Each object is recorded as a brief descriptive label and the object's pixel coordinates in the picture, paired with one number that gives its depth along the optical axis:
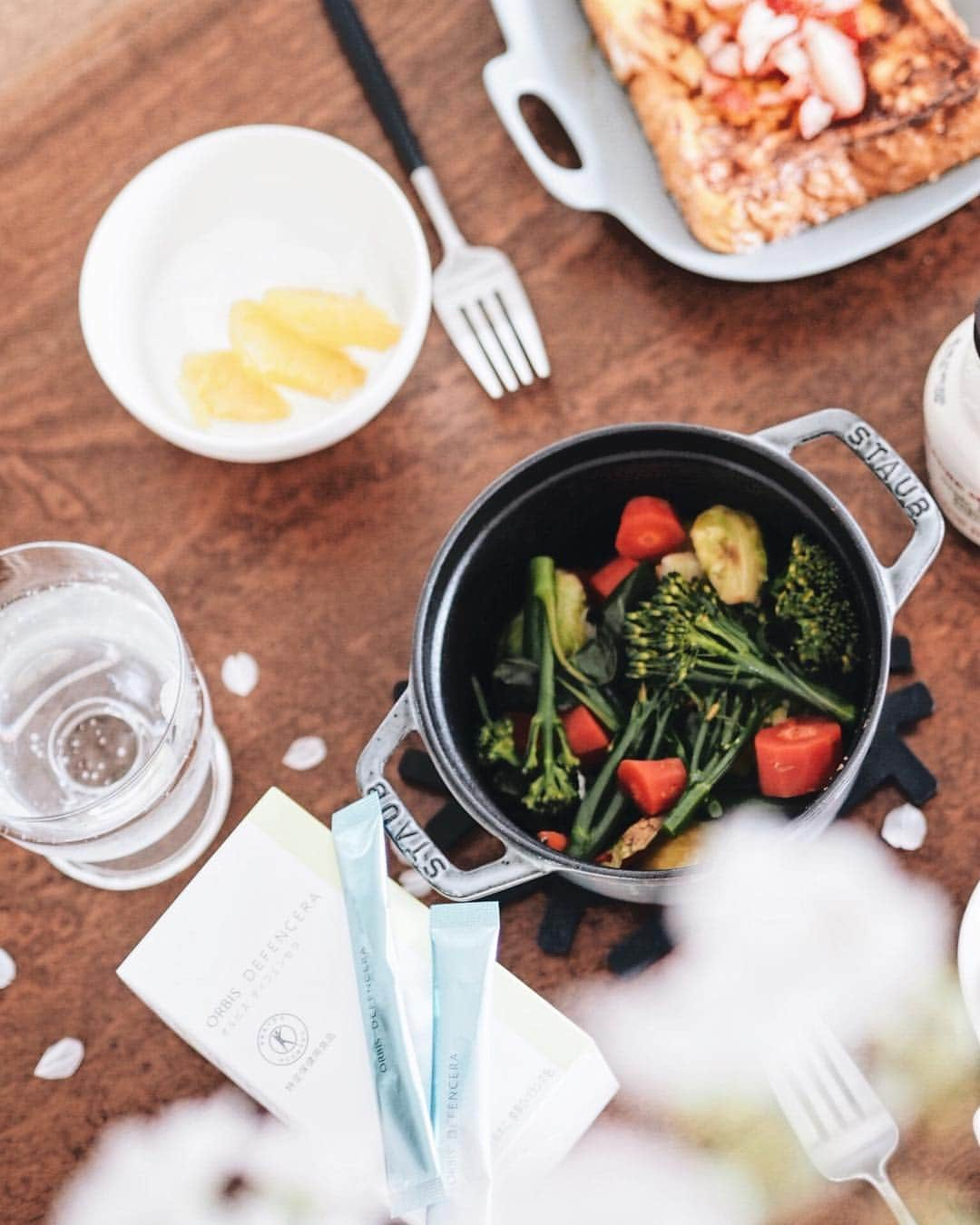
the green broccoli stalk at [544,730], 0.99
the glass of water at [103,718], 1.05
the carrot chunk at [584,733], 1.02
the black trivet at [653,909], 1.03
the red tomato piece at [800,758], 0.95
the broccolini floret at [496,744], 1.00
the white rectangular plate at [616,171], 1.13
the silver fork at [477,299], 1.16
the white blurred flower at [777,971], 1.02
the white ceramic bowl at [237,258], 1.13
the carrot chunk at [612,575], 1.06
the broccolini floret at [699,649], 0.98
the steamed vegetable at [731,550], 1.01
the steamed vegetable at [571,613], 1.04
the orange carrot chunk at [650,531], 1.03
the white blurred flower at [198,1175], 1.02
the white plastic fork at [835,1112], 0.97
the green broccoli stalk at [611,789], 0.98
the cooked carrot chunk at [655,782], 0.98
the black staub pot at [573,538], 0.88
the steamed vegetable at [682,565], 1.03
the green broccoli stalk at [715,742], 0.97
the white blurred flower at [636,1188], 1.00
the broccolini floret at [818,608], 0.95
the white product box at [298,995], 0.95
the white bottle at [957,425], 0.97
